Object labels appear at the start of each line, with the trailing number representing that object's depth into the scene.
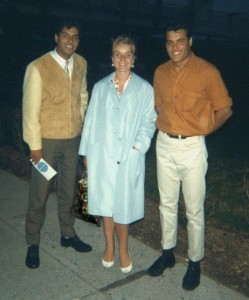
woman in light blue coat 3.52
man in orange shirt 3.34
